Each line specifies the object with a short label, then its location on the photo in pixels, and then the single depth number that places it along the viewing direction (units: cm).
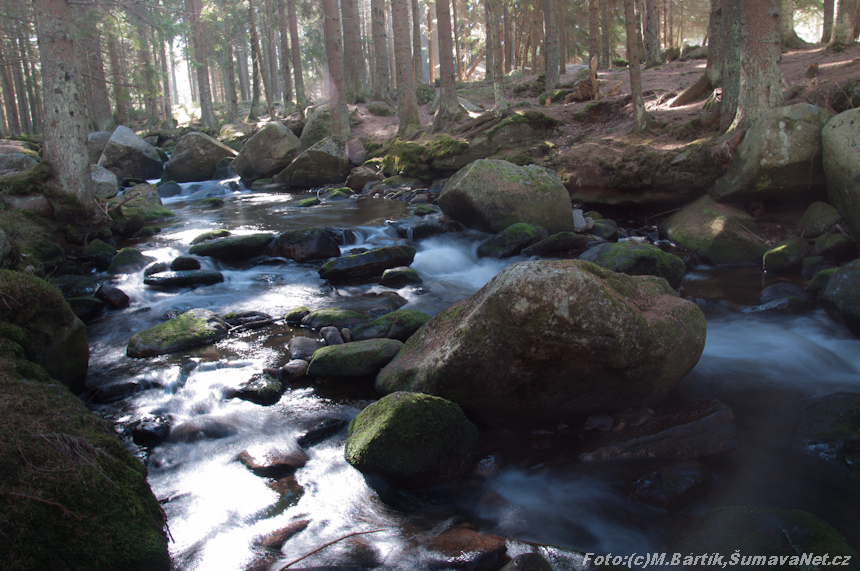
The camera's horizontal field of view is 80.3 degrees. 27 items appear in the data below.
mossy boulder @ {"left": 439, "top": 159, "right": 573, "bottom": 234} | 1048
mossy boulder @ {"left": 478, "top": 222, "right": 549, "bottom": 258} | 991
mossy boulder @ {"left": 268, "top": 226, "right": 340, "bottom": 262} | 993
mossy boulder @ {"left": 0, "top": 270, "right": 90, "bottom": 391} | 424
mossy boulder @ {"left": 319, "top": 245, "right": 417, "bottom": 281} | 888
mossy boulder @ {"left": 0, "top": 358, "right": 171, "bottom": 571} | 231
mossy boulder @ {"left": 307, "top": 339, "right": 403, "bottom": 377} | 561
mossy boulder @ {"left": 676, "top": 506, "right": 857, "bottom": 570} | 294
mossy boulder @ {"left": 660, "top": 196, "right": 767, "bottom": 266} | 912
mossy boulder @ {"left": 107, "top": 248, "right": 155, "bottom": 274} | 905
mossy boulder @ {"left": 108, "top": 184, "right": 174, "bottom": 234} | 1171
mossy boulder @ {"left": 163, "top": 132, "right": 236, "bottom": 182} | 2072
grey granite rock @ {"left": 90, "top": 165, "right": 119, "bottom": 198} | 1346
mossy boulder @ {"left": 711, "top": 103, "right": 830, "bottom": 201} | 873
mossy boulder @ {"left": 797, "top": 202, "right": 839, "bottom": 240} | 871
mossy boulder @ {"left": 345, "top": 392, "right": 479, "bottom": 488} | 388
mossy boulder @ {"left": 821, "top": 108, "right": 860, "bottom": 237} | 785
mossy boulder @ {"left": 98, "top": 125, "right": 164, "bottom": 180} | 2048
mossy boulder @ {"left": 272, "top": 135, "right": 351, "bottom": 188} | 1872
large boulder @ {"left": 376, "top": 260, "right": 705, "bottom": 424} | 405
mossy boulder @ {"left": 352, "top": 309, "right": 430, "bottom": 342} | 634
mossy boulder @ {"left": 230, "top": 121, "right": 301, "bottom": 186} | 1962
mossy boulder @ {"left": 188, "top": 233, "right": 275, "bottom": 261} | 974
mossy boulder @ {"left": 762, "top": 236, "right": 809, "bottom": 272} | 852
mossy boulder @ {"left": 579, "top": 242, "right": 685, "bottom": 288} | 784
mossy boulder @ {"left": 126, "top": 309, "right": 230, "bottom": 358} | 625
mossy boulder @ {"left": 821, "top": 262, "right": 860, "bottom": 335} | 623
